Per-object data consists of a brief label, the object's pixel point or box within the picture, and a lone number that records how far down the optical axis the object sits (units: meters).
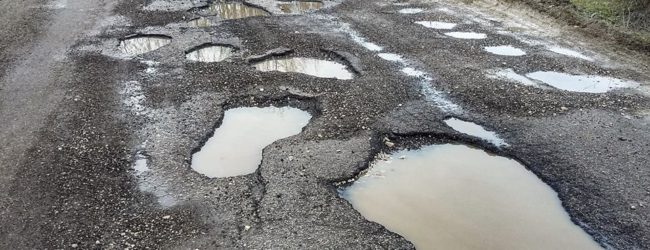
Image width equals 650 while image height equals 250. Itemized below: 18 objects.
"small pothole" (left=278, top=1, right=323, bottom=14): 11.53
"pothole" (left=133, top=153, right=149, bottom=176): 5.18
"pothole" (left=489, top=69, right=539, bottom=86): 7.50
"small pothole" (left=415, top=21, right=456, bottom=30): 10.33
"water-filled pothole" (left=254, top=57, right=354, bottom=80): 7.86
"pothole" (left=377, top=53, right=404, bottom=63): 8.41
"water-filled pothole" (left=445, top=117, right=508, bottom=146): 5.89
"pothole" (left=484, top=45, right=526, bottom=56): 8.73
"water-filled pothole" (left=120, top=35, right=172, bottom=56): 8.84
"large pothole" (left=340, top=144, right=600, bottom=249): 4.38
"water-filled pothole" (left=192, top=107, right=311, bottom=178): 5.38
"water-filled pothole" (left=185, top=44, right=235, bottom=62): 8.47
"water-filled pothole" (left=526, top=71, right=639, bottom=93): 7.35
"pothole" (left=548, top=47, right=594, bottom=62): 8.59
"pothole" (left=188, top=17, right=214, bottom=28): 10.23
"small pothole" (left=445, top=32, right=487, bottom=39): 9.68
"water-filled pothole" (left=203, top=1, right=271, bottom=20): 11.10
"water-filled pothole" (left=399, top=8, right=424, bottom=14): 11.54
